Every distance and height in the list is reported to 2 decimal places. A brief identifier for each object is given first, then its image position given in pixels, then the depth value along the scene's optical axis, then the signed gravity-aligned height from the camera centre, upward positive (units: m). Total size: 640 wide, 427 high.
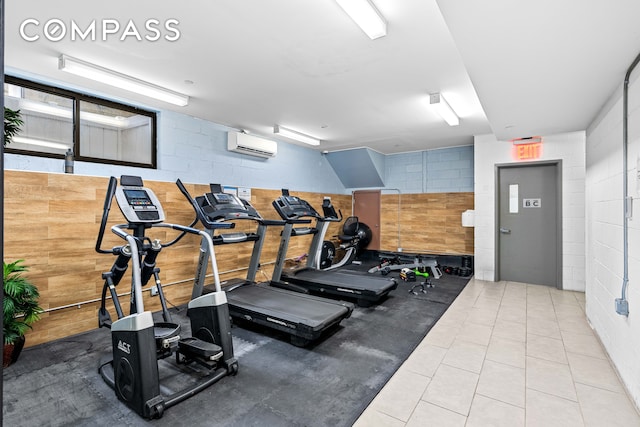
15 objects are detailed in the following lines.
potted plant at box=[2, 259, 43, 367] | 2.79 -0.86
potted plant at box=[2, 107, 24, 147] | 2.81 +0.78
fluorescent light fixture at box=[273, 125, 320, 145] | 5.70 +1.43
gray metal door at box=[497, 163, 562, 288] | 5.65 -0.23
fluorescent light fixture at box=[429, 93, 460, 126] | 4.06 +1.38
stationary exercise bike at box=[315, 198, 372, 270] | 6.70 -0.73
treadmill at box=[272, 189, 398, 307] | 4.70 -1.08
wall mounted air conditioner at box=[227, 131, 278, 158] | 5.51 +1.18
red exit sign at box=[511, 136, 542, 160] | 5.59 +1.11
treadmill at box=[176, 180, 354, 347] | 3.40 -1.09
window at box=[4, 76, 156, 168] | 3.54 +1.05
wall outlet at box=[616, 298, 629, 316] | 2.57 -0.76
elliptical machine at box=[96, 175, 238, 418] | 2.26 -0.98
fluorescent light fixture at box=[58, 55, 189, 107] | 3.20 +1.43
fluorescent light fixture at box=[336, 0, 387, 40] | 2.25 +1.42
